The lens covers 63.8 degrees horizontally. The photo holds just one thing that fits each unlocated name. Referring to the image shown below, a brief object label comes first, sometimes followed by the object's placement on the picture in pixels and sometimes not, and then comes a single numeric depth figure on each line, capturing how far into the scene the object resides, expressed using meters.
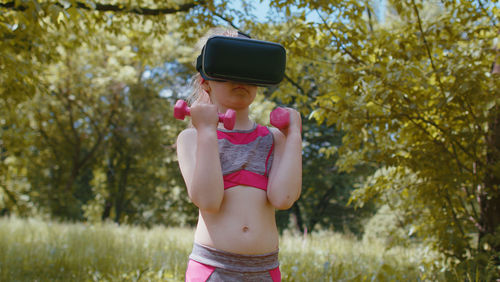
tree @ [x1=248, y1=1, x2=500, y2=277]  3.04
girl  1.46
